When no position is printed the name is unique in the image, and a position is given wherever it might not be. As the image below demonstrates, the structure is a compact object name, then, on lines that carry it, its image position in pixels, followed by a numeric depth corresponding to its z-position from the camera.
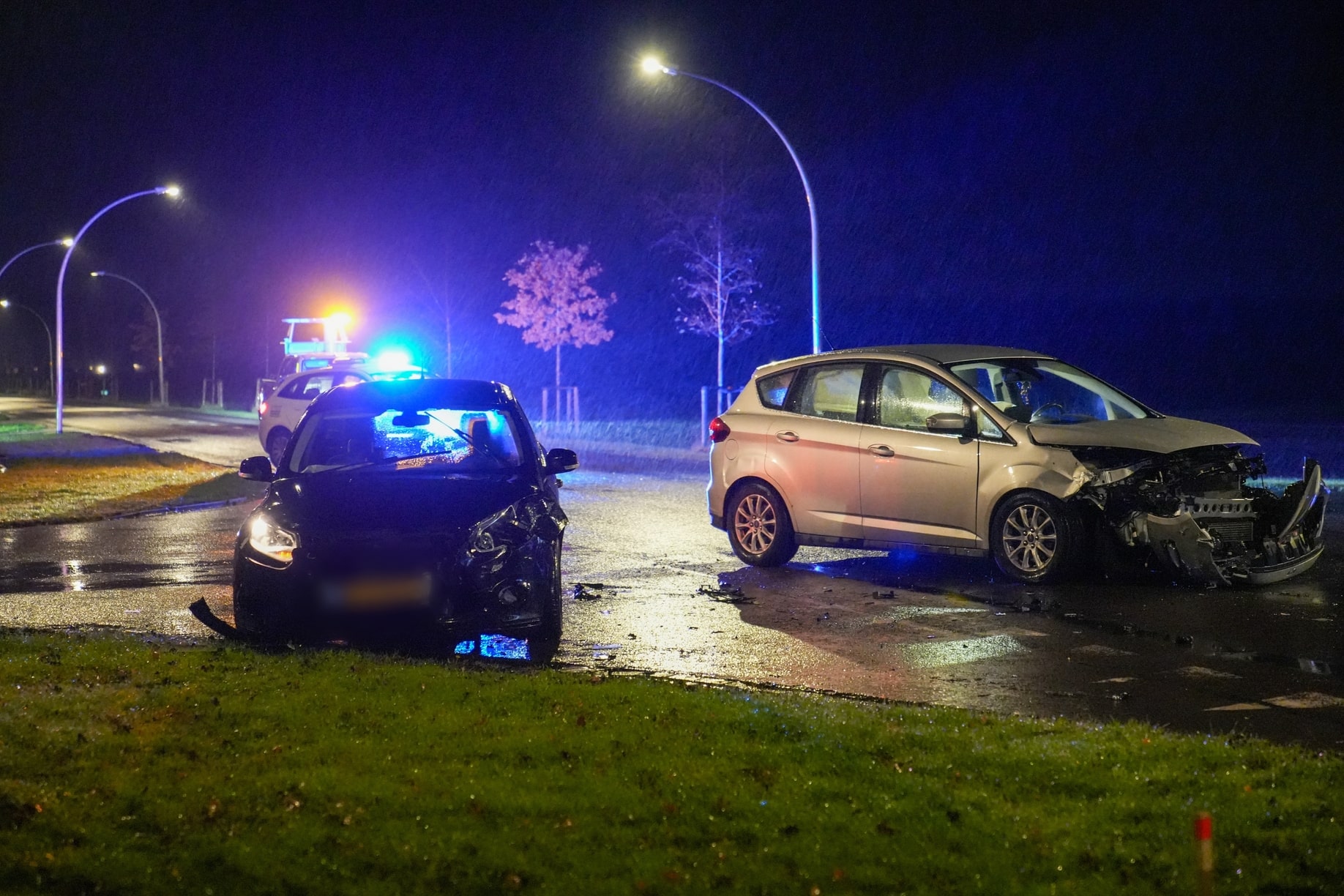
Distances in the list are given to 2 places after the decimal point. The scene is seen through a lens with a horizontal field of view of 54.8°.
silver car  9.27
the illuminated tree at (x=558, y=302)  45.66
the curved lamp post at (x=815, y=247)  21.23
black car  7.30
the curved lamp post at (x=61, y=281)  34.72
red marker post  2.97
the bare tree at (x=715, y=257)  34.81
